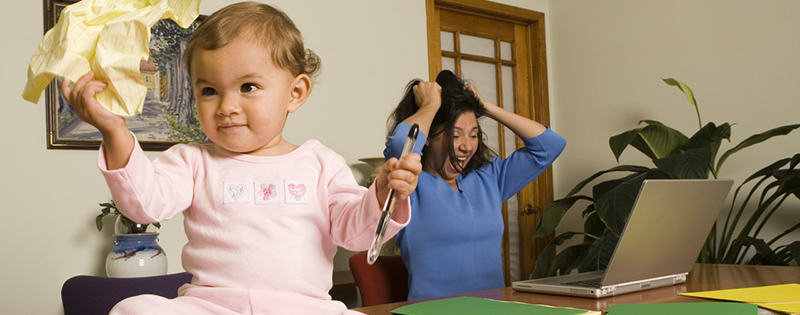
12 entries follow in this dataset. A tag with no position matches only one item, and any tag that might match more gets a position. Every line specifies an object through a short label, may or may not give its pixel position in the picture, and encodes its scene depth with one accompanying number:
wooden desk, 1.18
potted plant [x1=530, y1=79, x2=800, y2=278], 2.66
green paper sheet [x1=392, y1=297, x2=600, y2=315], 1.04
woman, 1.93
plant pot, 2.39
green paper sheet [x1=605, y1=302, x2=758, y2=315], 1.02
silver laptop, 1.20
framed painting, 2.67
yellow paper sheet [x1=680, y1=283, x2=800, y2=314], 1.07
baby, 0.91
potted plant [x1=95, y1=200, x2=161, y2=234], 2.47
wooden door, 3.93
